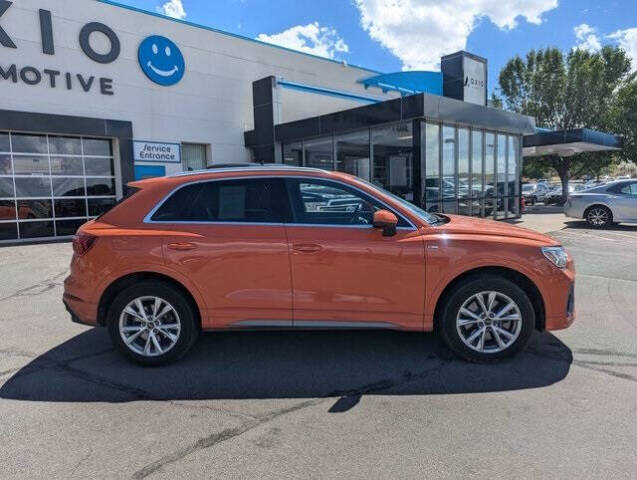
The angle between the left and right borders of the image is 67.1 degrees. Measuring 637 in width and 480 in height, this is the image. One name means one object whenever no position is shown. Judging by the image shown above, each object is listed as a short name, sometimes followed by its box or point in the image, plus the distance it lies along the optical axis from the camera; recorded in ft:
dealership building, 45.55
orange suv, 13.62
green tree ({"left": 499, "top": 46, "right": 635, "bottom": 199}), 100.99
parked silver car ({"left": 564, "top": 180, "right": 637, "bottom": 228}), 47.14
